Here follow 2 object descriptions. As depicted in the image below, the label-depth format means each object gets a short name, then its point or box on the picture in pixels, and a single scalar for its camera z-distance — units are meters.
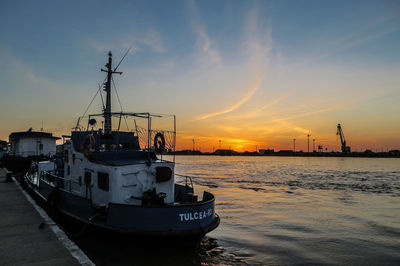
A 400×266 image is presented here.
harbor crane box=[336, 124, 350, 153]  170.38
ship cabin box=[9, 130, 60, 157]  35.50
